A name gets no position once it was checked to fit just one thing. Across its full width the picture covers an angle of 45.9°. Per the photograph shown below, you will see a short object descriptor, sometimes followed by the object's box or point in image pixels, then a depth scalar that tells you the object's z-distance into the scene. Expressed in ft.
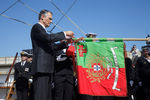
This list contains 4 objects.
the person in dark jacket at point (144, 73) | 15.71
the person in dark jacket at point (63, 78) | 14.02
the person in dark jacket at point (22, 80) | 19.76
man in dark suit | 9.17
